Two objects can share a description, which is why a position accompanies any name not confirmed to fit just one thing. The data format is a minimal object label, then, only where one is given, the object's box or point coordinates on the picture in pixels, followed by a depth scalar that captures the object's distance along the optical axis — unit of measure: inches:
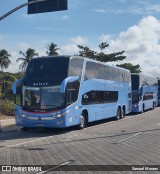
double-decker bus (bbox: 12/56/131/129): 731.4
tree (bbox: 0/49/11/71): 4023.1
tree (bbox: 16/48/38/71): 3738.4
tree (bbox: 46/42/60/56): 3369.6
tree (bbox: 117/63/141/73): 3782.5
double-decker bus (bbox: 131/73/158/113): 1395.2
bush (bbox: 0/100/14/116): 1174.7
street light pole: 734.5
